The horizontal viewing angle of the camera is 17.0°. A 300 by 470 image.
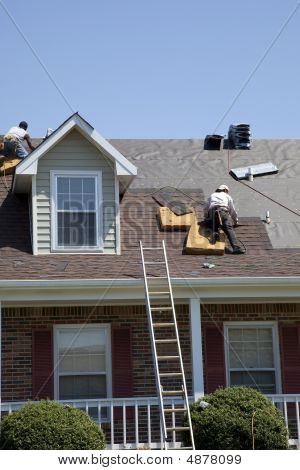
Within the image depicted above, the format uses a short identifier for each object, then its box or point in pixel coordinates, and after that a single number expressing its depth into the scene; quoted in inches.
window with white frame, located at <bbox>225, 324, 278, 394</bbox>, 700.0
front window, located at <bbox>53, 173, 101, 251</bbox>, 720.3
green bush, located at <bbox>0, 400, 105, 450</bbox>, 562.3
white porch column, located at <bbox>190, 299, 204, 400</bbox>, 627.8
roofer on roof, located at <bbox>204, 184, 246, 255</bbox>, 718.8
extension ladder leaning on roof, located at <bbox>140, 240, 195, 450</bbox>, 585.3
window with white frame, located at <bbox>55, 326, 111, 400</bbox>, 684.7
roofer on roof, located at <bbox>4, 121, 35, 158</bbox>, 804.6
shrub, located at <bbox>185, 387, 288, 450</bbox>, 574.2
